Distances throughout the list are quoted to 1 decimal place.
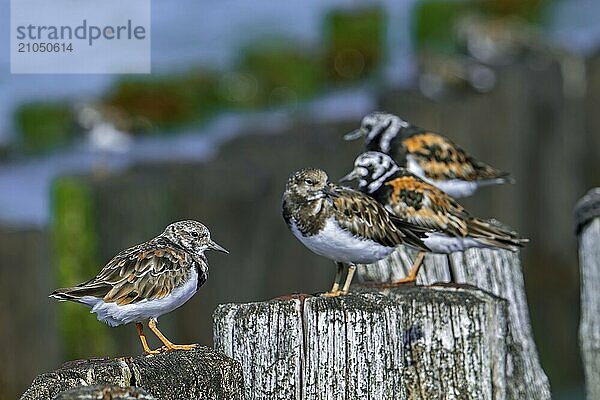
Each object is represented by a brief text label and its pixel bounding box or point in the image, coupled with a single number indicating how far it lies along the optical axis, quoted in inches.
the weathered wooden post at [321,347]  372.2
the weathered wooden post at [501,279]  466.6
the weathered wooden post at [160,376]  318.7
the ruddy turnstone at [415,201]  543.2
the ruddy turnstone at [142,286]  395.2
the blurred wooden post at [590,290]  486.0
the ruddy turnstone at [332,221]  474.6
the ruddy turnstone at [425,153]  643.5
